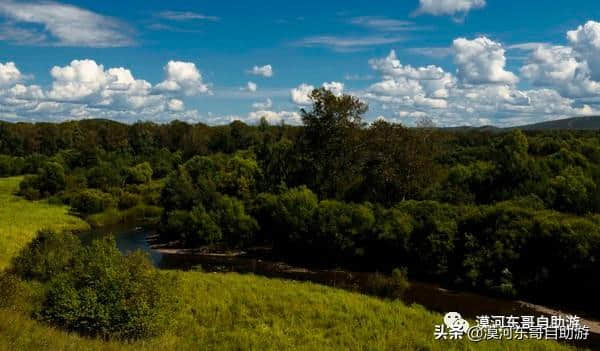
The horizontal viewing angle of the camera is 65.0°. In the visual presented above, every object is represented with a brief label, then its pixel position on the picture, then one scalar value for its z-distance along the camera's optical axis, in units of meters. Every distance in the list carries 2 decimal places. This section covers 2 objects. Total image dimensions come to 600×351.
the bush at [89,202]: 75.62
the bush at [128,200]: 79.81
